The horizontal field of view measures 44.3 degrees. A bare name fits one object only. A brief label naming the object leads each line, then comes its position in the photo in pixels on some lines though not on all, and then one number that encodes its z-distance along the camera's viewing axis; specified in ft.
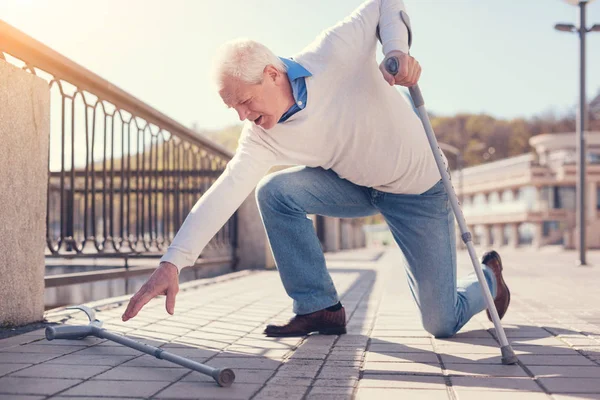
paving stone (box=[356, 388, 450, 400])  7.77
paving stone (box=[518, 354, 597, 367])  9.70
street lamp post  51.70
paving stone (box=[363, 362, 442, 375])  9.13
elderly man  9.80
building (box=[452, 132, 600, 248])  174.91
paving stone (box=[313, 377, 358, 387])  8.34
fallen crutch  8.14
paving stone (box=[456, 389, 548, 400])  7.71
